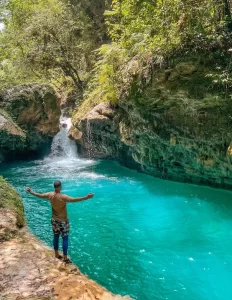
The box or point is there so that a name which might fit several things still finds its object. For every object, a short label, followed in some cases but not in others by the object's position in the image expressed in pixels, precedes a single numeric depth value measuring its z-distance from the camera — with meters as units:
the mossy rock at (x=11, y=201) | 8.86
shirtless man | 6.54
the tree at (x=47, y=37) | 23.22
